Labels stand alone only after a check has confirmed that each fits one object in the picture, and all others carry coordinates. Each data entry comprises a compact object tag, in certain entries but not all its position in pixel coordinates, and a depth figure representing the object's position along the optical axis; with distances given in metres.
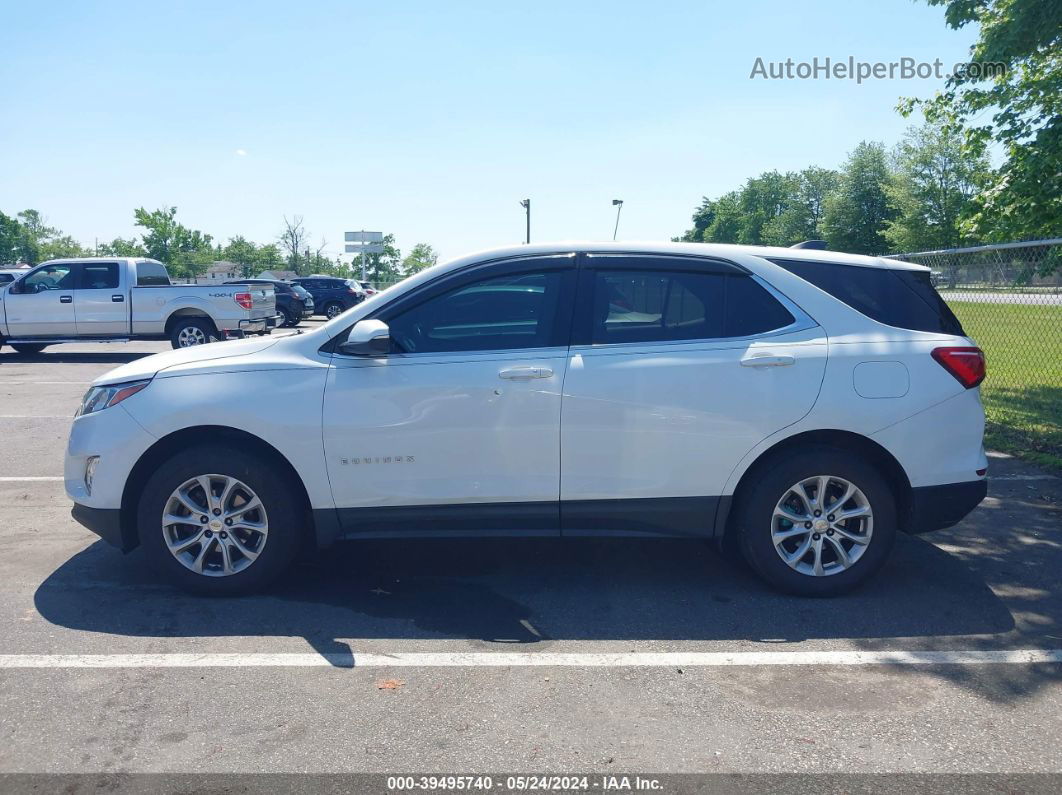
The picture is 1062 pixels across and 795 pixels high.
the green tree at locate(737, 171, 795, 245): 100.31
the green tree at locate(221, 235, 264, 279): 67.19
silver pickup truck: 16.92
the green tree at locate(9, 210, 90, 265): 87.19
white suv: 4.39
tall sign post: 50.34
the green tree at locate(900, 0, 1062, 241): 8.73
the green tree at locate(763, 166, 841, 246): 80.75
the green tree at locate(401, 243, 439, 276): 94.55
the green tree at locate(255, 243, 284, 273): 68.81
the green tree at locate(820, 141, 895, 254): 70.25
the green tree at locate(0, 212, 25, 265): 87.06
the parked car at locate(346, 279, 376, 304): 33.62
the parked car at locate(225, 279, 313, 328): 27.30
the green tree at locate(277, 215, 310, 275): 64.50
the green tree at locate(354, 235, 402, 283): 80.06
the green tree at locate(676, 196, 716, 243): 125.75
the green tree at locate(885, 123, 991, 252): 59.41
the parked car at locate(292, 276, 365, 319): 32.97
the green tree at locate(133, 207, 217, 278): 60.37
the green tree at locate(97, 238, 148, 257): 67.69
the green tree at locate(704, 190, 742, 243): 108.81
